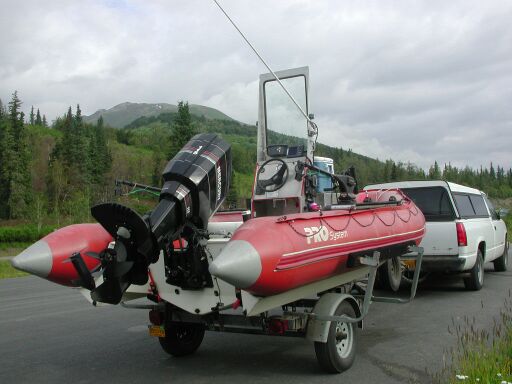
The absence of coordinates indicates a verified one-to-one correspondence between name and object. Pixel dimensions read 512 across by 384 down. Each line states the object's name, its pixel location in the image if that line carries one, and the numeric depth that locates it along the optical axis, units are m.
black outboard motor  4.71
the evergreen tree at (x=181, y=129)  46.78
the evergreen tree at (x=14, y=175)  60.22
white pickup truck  9.35
